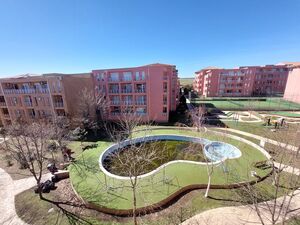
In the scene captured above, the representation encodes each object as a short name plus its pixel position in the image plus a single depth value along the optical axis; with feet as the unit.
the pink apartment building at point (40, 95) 93.25
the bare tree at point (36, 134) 43.32
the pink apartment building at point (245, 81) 208.23
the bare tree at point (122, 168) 49.99
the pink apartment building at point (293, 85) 156.87
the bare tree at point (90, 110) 91.98
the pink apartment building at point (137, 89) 101.24
